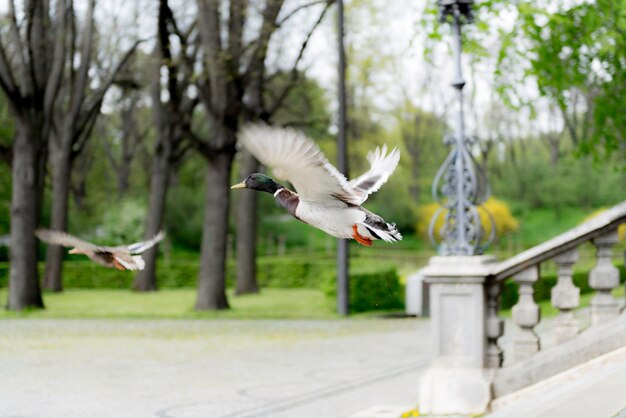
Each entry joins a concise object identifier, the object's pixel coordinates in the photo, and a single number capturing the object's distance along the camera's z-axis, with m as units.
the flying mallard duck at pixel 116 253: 6.00
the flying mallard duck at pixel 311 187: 4.51
